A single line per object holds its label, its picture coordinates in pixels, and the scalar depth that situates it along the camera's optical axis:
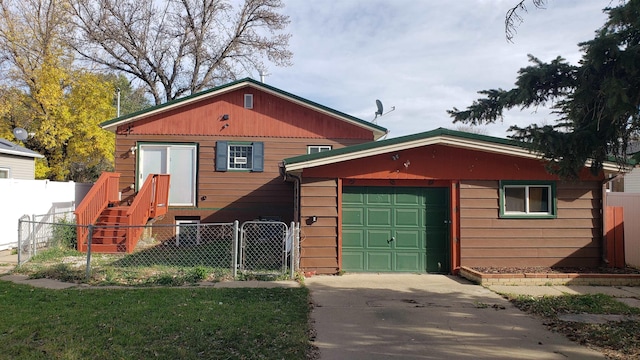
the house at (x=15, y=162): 15.28
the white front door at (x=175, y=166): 13.41
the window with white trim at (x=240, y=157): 13.66
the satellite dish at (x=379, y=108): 14.73
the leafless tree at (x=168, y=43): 23.66
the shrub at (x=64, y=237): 11.19
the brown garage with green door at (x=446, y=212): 8.97
